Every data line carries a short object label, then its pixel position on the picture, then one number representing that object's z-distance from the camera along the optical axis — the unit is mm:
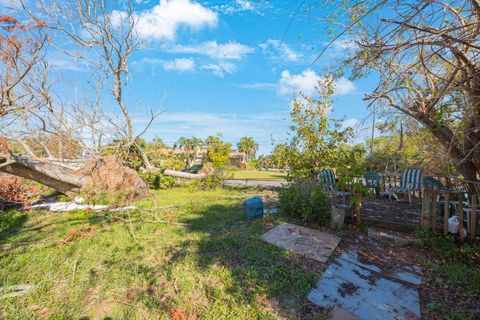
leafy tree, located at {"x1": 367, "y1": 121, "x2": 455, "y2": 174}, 4996
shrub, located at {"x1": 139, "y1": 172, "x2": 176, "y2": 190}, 10641
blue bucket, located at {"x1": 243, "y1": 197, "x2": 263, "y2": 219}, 5016
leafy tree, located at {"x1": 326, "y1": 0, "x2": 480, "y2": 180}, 1941
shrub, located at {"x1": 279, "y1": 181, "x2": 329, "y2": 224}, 4543
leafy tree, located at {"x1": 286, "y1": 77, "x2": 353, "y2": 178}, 7422
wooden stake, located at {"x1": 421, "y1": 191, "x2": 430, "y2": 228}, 3845
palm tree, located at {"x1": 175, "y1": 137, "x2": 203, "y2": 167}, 33516
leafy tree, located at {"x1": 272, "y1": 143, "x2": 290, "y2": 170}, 8328
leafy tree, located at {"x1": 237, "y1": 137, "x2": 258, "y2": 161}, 50375
